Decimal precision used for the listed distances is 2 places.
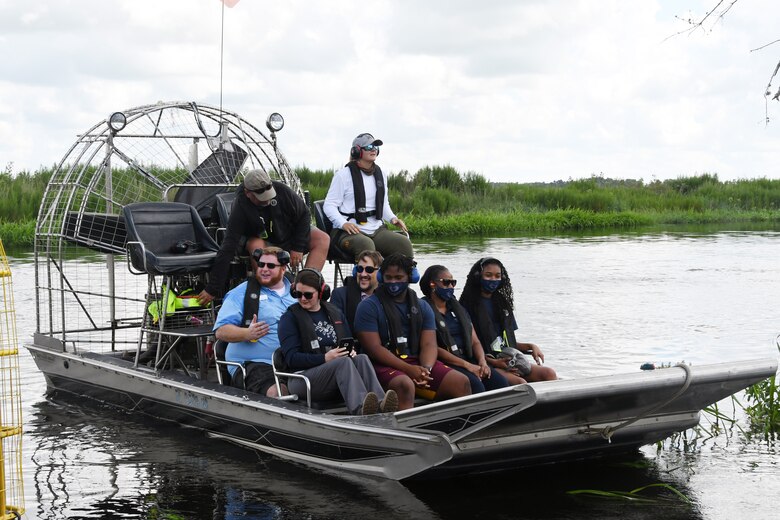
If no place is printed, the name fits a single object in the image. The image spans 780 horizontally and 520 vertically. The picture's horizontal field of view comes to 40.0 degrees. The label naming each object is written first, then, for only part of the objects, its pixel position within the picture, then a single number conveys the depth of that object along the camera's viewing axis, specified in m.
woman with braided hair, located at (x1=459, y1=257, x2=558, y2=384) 8.67
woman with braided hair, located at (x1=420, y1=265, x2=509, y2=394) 8.31
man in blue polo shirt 8.34
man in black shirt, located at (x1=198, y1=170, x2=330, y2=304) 9.20
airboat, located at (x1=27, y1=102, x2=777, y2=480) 7.00
